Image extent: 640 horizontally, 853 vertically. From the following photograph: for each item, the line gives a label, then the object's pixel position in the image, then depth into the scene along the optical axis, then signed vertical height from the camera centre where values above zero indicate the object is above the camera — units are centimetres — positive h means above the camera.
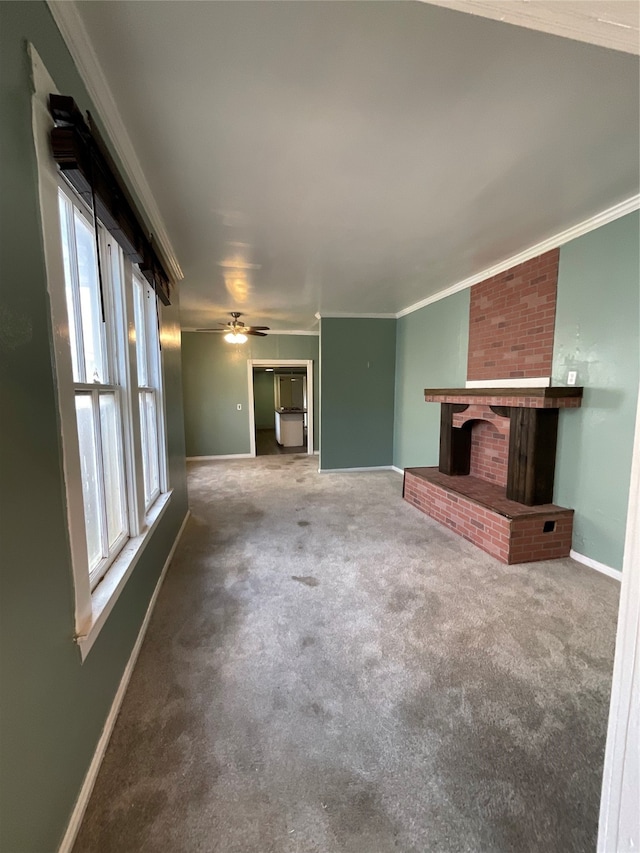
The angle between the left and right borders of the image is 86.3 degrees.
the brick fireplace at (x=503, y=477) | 268 -86
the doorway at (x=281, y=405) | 693 -56
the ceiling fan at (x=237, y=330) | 497 +83
